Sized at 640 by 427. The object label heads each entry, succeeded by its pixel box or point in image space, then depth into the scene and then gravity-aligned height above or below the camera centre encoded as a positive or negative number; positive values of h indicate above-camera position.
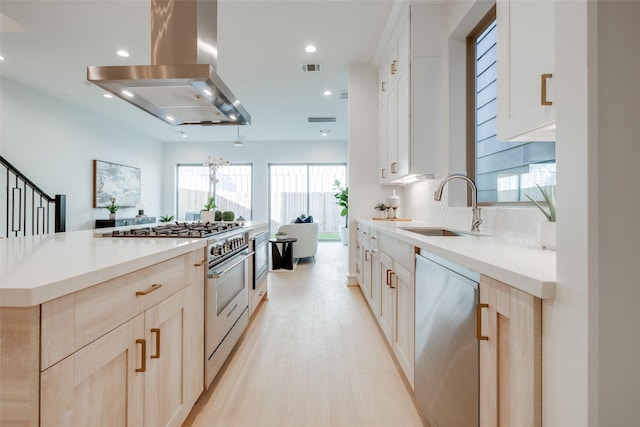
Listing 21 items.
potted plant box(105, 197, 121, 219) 6.79 +0.10
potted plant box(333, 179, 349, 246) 7.91 +0.35
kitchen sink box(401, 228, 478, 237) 2.43 -0.14
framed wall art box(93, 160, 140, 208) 6.50 +0.64
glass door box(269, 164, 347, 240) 9.11 +0.82
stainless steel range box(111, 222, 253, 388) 1.68 -0.44
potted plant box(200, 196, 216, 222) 3.07 -0.01
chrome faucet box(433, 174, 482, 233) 1.92 +0.03
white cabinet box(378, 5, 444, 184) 2.75 +1.07
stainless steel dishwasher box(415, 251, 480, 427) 1.01 -0.47
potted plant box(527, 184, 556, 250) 1.18 -0.06
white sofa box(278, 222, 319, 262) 5.74 -0.40
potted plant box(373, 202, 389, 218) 3.95 +0.08
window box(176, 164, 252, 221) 9.12 +0.68
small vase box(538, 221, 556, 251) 1.17 -0.07
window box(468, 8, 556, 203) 1.73 +0.40
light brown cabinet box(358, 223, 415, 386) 1.66 -0.51
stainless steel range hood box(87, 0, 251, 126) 1.73 +0.77
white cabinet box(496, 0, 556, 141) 1.12 +0.57
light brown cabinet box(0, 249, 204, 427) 0.66 -0.39
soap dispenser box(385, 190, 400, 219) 3.77 +0.12
